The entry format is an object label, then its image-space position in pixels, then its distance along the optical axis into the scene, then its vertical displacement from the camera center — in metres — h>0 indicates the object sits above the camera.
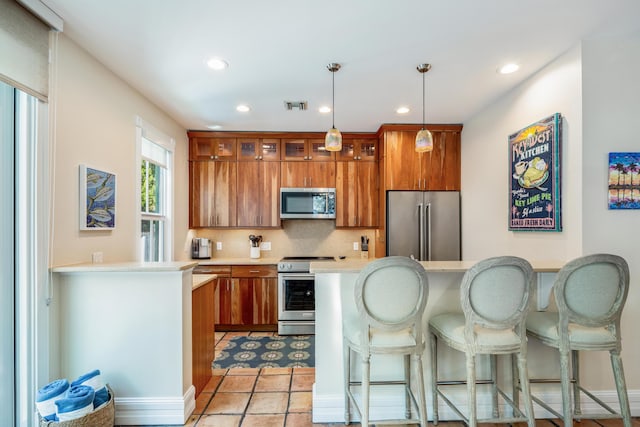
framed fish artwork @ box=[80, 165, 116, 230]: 2.19 +0.12
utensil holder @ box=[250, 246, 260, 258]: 4.36 -0.50
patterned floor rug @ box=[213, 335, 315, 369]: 3.03 -1.41
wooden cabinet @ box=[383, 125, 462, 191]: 3.91 +0.65
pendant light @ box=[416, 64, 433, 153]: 2.35 +0.54
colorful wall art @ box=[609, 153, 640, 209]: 2.13 +0.22
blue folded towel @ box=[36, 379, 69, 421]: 1.66 -0.96
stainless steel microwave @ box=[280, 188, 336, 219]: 4.18 +0.15
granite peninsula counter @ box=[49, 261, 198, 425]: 2.04 -0.77
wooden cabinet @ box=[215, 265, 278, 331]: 3.91 -1.02
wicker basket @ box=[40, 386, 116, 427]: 1.65 -1.09
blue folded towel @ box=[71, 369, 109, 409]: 1.84 -0.99
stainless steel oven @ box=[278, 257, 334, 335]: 3.84 -1.01
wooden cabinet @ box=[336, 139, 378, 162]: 4.27 +0.86
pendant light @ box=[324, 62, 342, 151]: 2.34 +0.56
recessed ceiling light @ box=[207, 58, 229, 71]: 2.35 +1.13
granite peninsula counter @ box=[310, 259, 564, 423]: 2.15 -0.86
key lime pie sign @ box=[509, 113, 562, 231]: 2.31 +0.29
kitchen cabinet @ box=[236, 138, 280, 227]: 4.23 +0.46
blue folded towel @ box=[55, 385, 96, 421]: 1.65 -0.98
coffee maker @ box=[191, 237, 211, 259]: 4.23 -0.44
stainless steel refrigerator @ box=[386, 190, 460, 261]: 3.86 -0.11
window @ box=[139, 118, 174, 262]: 3.18 +0.22
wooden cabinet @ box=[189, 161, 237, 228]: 4.22 +0.27
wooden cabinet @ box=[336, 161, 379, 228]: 4.26 +0.26
